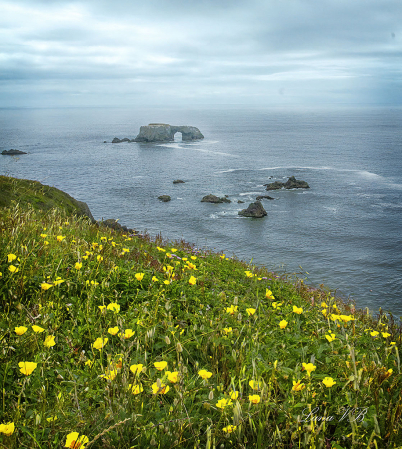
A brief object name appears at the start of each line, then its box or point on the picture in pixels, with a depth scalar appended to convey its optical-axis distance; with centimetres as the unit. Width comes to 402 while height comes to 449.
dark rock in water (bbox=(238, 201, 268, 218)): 5097
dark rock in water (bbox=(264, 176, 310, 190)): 6714
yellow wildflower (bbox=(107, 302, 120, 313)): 369
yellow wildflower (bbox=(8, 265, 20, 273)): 388
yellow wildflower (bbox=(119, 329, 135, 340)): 291
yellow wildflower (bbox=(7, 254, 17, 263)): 406
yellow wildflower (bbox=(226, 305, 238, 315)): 405
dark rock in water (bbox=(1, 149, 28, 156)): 10370
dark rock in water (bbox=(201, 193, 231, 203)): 5794
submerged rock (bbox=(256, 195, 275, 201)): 6001
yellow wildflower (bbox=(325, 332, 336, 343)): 352
